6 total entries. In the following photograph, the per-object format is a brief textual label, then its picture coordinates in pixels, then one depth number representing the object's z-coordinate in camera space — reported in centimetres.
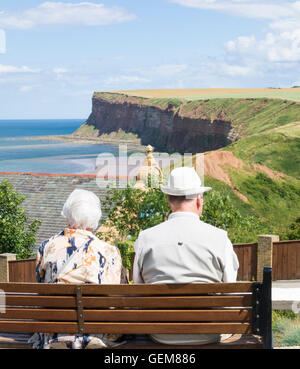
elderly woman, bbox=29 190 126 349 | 400
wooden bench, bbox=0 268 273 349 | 378
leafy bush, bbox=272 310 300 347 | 710
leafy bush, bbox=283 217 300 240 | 2087
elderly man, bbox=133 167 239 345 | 383
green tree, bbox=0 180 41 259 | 1912
